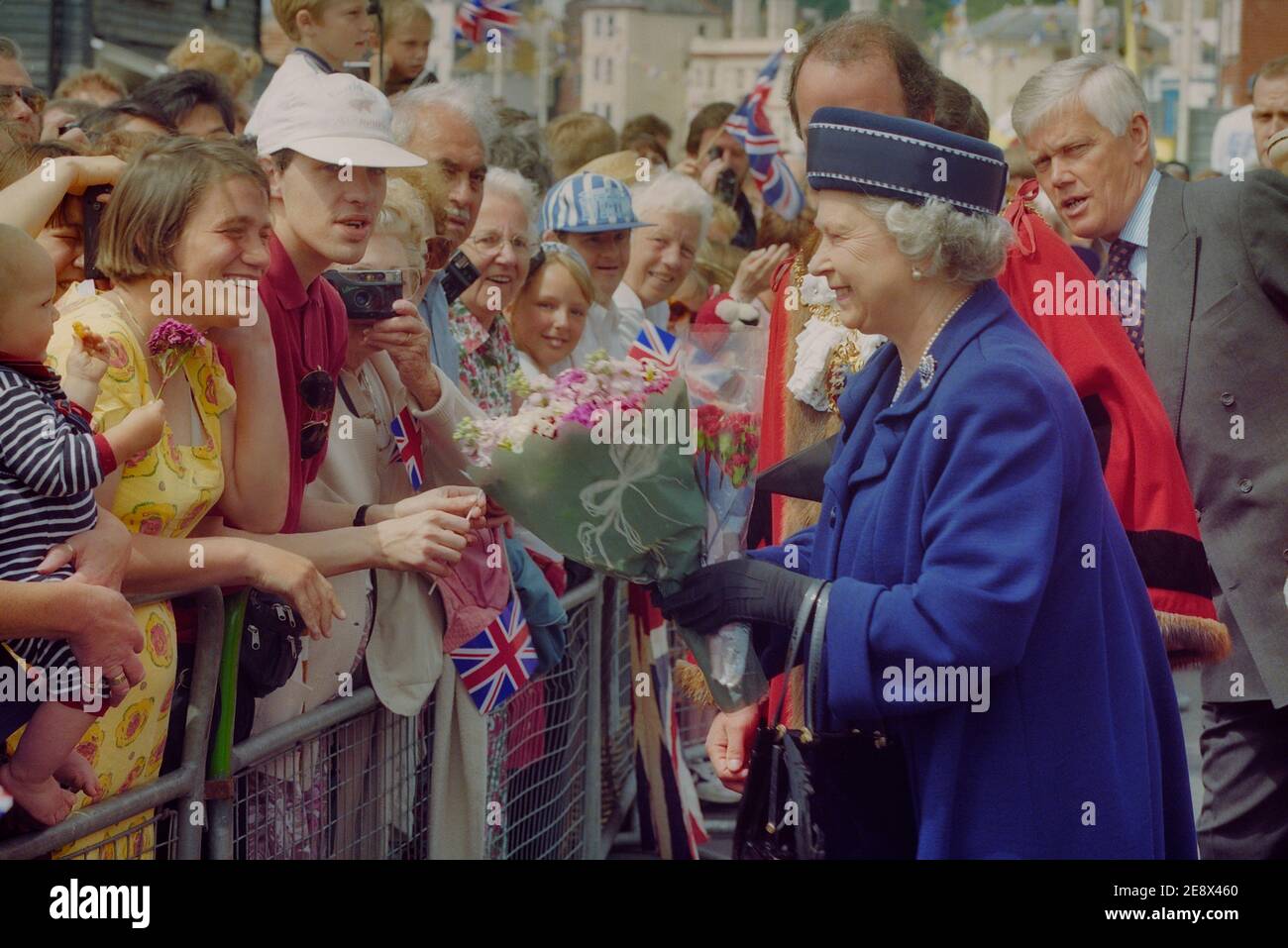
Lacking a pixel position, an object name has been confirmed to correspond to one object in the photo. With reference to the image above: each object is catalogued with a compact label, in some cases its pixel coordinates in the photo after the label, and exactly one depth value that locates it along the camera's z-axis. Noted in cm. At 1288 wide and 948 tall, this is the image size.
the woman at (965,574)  276
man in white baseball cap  358
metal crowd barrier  298
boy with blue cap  610
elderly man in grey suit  453
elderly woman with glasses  479
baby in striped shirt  262
